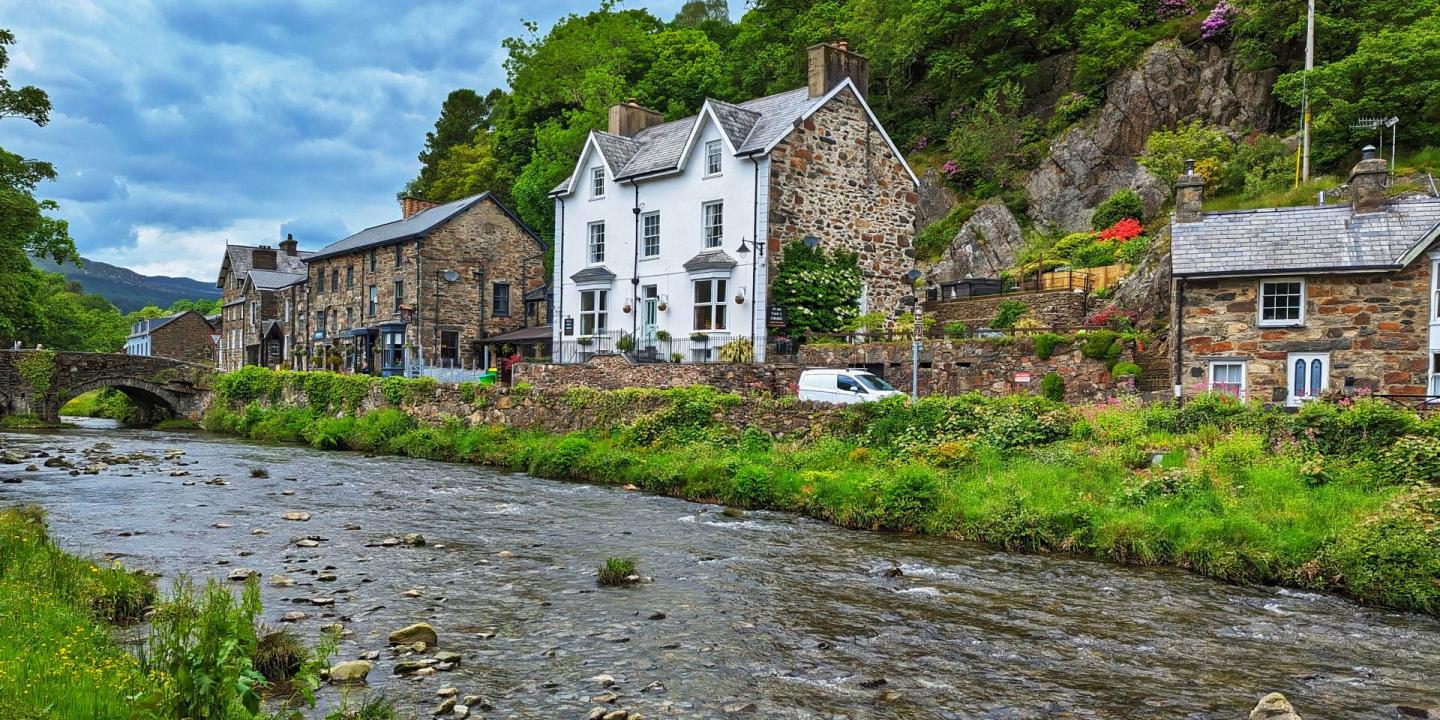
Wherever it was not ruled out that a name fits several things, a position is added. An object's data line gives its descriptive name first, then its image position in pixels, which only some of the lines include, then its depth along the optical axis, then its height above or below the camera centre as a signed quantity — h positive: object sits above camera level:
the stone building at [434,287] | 49.78 +3.35
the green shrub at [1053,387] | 25.17 -0.80
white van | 25.34 -0.94
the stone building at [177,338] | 81.19 +0.23
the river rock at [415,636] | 9.46 -3.03
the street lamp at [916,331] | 23.69 +0.69
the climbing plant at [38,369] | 44.03 -1.50
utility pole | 35.53 +10.44
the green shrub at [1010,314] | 32.19 +1.53
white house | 33.28 +5.50
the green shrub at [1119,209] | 40.00 +6.65
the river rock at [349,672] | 8.20 -2.98
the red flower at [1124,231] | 38.12 +5.44
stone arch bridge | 44.09 -2.09
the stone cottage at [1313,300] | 22.55 +1.63
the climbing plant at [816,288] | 32.97 +2.39
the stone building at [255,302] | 65.88 +3.04
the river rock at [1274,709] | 7.71 -2.96
